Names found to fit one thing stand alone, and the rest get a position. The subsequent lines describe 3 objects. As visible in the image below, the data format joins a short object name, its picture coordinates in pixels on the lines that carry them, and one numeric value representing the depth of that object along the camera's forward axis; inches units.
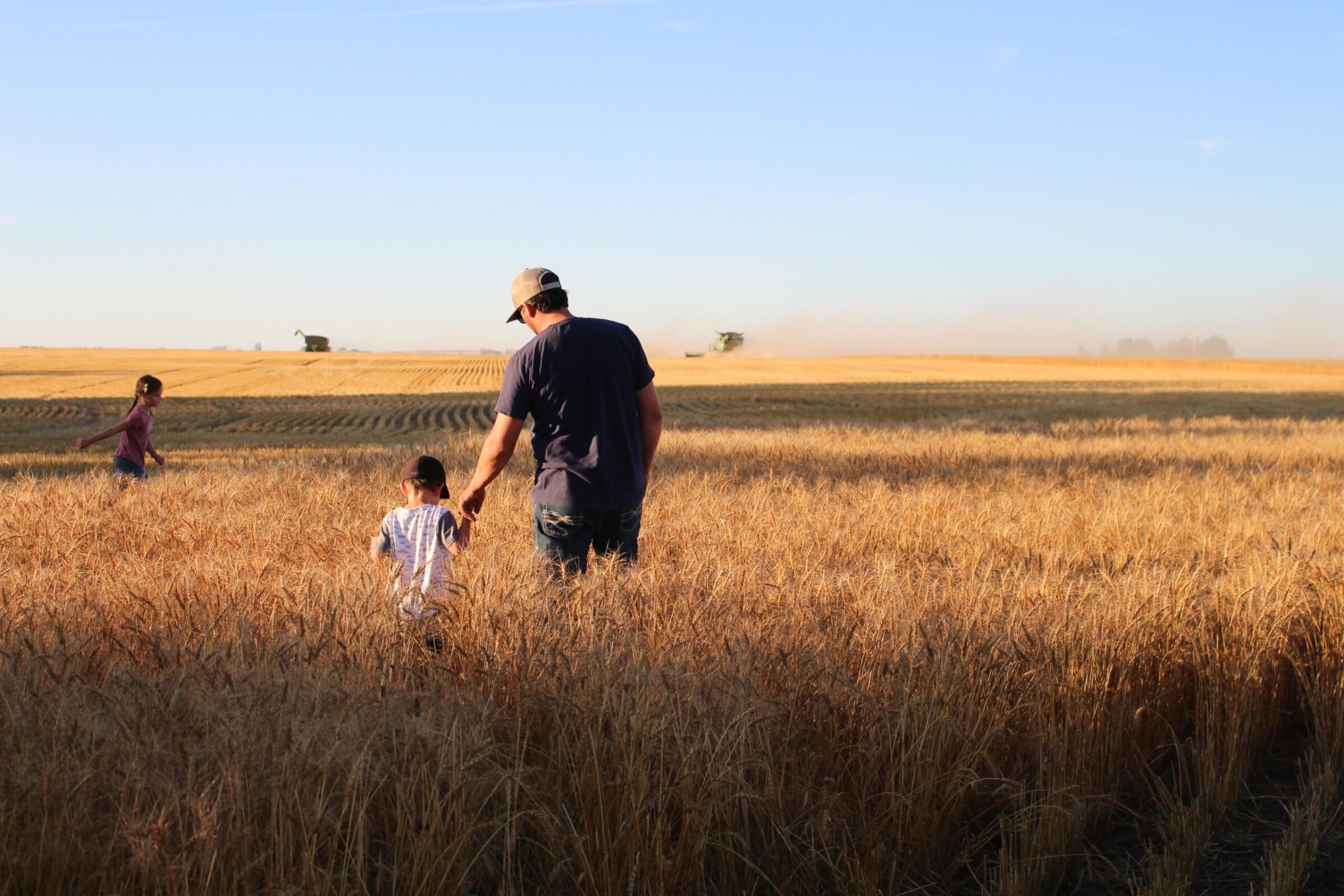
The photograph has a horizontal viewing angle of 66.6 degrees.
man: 170.1
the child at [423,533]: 166.2
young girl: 347.6
